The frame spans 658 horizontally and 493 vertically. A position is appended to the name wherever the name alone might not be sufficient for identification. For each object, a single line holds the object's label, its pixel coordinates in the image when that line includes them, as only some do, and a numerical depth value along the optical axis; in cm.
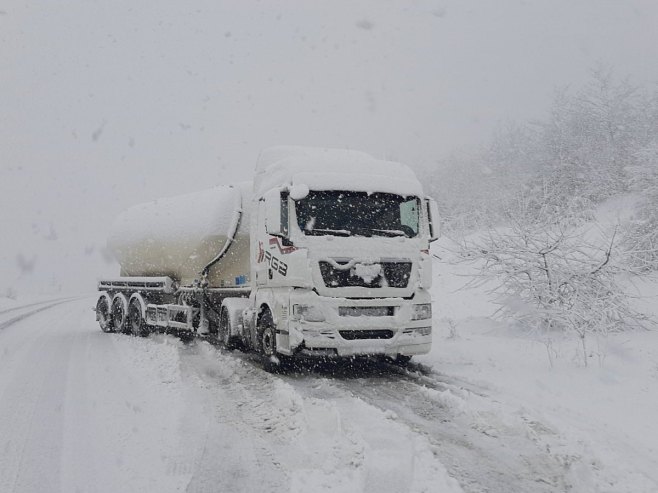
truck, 707
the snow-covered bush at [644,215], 996
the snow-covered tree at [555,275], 941
